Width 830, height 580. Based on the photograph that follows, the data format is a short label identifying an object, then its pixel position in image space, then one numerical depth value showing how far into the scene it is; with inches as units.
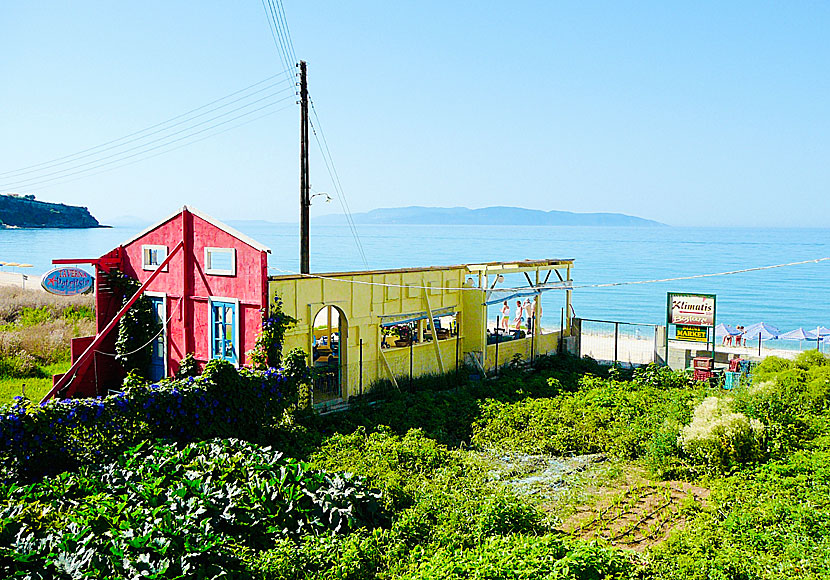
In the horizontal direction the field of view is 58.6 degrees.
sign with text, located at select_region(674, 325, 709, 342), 874.3
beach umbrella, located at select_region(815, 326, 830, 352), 1119.6
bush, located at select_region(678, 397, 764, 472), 494.9
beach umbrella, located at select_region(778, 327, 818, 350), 1154.3
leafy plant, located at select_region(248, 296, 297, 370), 617.9
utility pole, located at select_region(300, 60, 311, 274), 725.9
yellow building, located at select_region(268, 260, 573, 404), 681.0
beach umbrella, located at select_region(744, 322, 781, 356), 1173.7
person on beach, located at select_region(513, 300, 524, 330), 951.4
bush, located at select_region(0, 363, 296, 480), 446.6
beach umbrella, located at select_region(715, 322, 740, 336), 1181.6
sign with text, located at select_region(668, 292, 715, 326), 869.8
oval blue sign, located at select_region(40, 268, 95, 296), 701.3
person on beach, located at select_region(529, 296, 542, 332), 915.5
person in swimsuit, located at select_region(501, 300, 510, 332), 1033.8
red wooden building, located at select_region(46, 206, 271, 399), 648.4
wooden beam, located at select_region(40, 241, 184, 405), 688.4
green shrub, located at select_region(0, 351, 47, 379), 863.7
